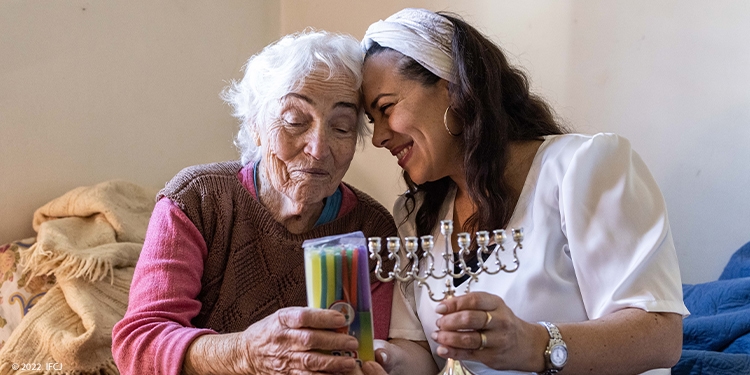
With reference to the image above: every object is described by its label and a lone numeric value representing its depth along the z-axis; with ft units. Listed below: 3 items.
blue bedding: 5.03
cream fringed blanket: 5.69
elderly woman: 4.50
